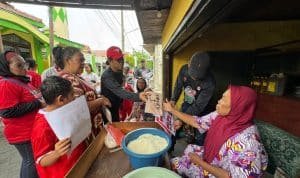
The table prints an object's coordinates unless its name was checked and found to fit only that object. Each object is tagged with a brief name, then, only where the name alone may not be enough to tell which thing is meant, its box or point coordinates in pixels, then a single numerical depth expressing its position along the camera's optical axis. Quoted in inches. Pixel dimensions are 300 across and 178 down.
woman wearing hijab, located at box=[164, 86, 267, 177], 47.8
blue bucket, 47.3
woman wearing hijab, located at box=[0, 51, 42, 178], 81.3
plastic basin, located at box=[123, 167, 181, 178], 40.3
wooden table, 51.2
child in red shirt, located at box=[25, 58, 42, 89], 113.7
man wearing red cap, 88.7
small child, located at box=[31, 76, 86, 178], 49.4
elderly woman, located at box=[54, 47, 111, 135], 70.5
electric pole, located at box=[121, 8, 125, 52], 732.9
